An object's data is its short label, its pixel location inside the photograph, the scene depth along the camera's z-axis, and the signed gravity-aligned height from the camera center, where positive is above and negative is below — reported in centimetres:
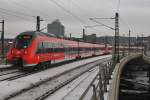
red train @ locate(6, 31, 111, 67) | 2838 -37
